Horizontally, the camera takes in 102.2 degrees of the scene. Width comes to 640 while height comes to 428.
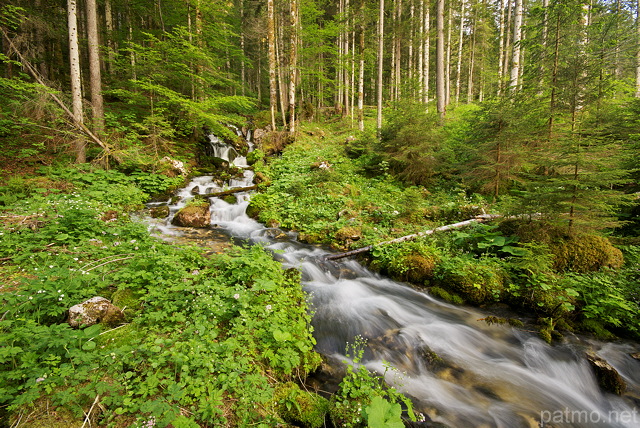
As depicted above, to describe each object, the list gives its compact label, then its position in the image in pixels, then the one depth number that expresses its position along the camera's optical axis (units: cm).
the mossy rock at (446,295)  532
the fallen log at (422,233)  641
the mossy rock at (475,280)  514
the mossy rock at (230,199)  988
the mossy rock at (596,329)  434
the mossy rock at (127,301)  332
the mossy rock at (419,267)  578
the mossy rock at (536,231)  534
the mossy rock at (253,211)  916
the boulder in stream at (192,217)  783
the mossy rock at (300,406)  269
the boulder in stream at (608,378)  367
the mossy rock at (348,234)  711
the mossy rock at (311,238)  745
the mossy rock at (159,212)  801
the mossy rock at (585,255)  505
